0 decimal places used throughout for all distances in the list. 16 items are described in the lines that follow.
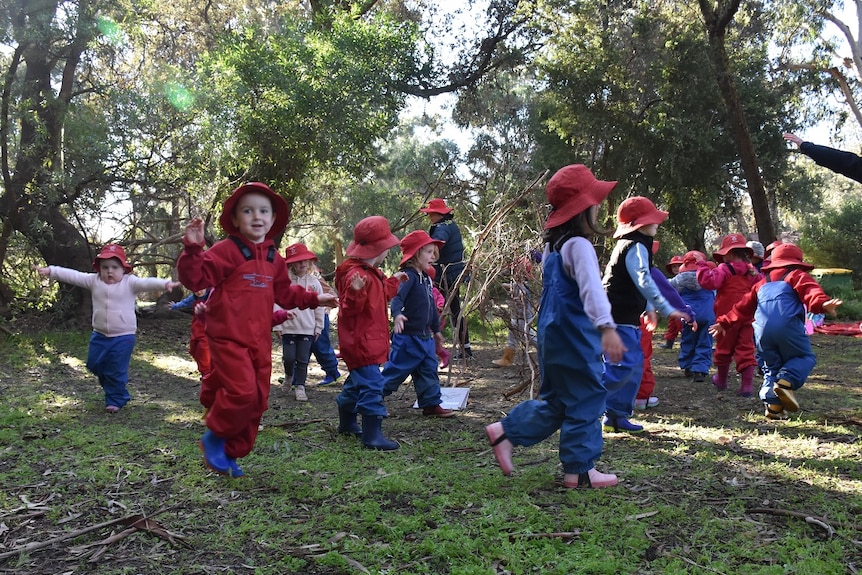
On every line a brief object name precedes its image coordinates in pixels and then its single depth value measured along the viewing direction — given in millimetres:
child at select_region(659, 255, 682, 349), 9727
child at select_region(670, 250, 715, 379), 7898
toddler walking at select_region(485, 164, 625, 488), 3828
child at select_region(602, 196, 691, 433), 4781
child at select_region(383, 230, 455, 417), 5887
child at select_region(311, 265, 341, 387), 8172
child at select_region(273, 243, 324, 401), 7324
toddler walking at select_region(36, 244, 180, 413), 6324
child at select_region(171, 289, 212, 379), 6623
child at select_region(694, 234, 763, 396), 6906
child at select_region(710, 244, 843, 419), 5613
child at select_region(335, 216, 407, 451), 4957
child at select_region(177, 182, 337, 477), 3938
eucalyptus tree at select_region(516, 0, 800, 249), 13555
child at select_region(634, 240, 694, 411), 6294
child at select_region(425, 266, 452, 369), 7786
